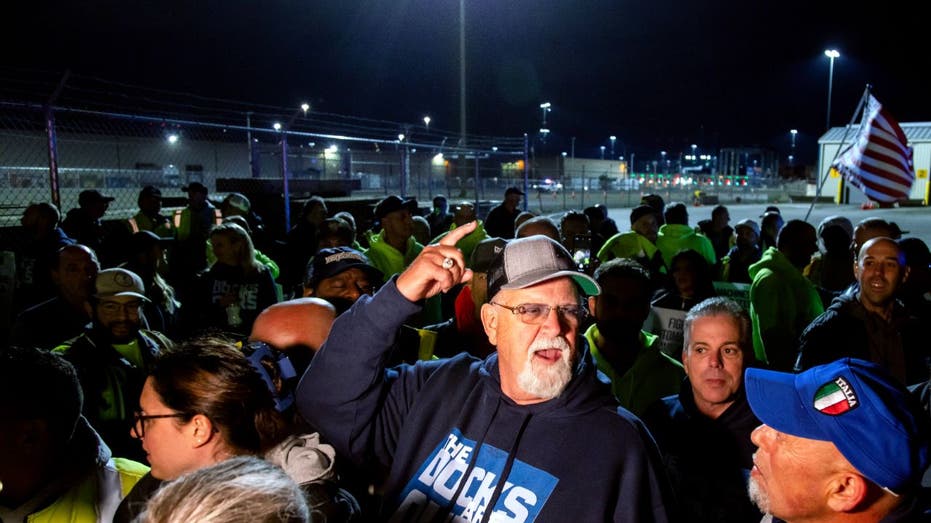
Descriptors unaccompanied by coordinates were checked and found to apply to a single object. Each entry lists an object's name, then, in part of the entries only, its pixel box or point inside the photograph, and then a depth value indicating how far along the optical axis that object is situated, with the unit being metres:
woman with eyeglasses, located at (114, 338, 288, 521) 2.05
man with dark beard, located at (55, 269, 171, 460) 3.22
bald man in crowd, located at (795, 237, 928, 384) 3.60
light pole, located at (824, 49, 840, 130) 22.55
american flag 8.42
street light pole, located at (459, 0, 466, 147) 16.68
